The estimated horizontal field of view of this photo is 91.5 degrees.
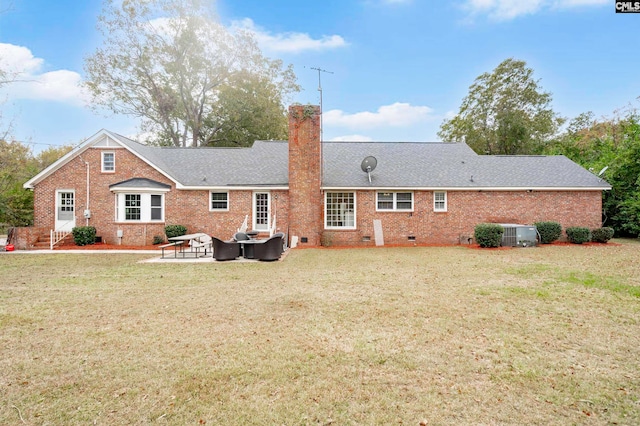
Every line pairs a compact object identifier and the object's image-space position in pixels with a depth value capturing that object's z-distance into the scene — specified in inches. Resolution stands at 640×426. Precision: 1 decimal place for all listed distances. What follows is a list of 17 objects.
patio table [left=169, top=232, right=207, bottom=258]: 498.5
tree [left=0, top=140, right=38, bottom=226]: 677.3
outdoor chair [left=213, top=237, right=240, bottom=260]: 466.3
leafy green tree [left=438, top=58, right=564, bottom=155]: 1270.9
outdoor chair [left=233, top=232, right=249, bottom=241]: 508.7
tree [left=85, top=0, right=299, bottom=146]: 1149.7
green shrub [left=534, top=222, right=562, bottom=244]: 644.1
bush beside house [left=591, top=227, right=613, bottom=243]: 648.4
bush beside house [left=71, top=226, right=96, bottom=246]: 636.7
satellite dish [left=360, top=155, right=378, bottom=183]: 697.6
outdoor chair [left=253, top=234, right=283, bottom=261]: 464.8
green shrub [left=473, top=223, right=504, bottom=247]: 583.2
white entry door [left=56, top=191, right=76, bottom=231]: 668.7
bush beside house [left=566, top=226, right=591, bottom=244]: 649.0
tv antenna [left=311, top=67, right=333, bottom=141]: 642.2
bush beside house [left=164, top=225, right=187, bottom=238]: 641.6
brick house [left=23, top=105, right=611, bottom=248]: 649.0
